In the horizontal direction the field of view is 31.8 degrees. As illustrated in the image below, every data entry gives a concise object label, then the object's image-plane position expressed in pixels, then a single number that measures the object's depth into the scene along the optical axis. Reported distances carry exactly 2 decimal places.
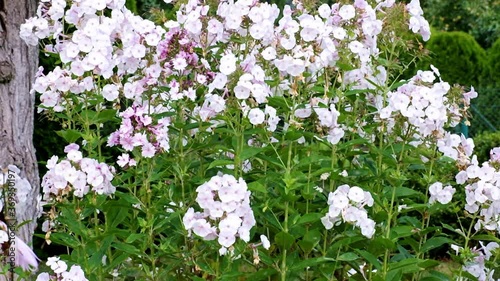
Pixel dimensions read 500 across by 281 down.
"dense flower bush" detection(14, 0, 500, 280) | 2.85
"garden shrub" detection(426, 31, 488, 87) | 11.14
